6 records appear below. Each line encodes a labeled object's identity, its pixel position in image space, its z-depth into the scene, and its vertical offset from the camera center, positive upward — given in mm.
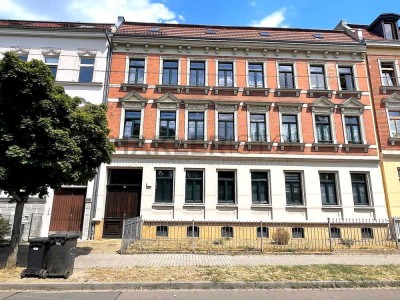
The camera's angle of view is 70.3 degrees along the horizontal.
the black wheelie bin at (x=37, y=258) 7508 -1364
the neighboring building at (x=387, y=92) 16281 +7157
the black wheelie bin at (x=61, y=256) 7430 -1302
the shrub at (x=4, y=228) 12430 -996
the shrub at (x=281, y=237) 12666 -1252
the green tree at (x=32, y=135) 7977 +2029
